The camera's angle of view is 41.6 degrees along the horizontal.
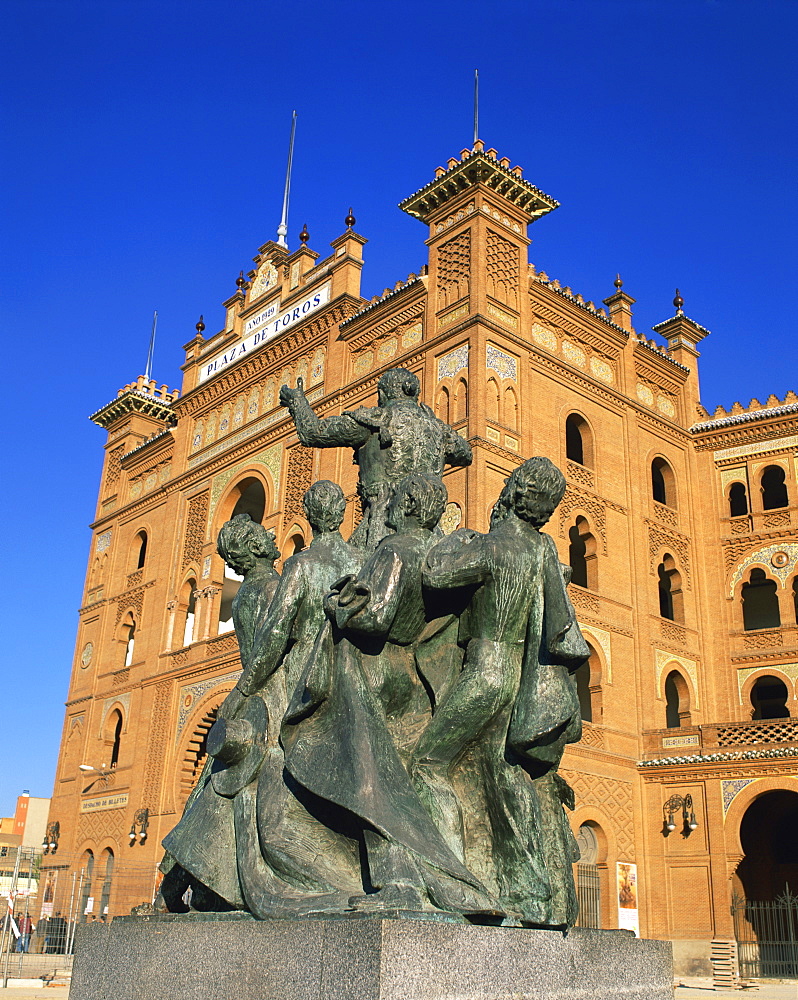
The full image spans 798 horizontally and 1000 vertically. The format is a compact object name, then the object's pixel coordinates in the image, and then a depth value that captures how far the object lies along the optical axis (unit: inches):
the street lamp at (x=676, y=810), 730.2
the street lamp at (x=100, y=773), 985.5
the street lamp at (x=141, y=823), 893.8
